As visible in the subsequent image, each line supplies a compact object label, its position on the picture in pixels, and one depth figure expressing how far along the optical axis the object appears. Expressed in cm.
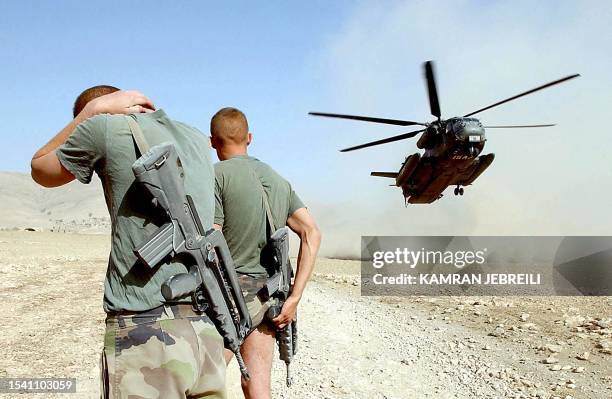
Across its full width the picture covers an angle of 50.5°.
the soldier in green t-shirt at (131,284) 231
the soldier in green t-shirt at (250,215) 367
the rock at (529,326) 1191
